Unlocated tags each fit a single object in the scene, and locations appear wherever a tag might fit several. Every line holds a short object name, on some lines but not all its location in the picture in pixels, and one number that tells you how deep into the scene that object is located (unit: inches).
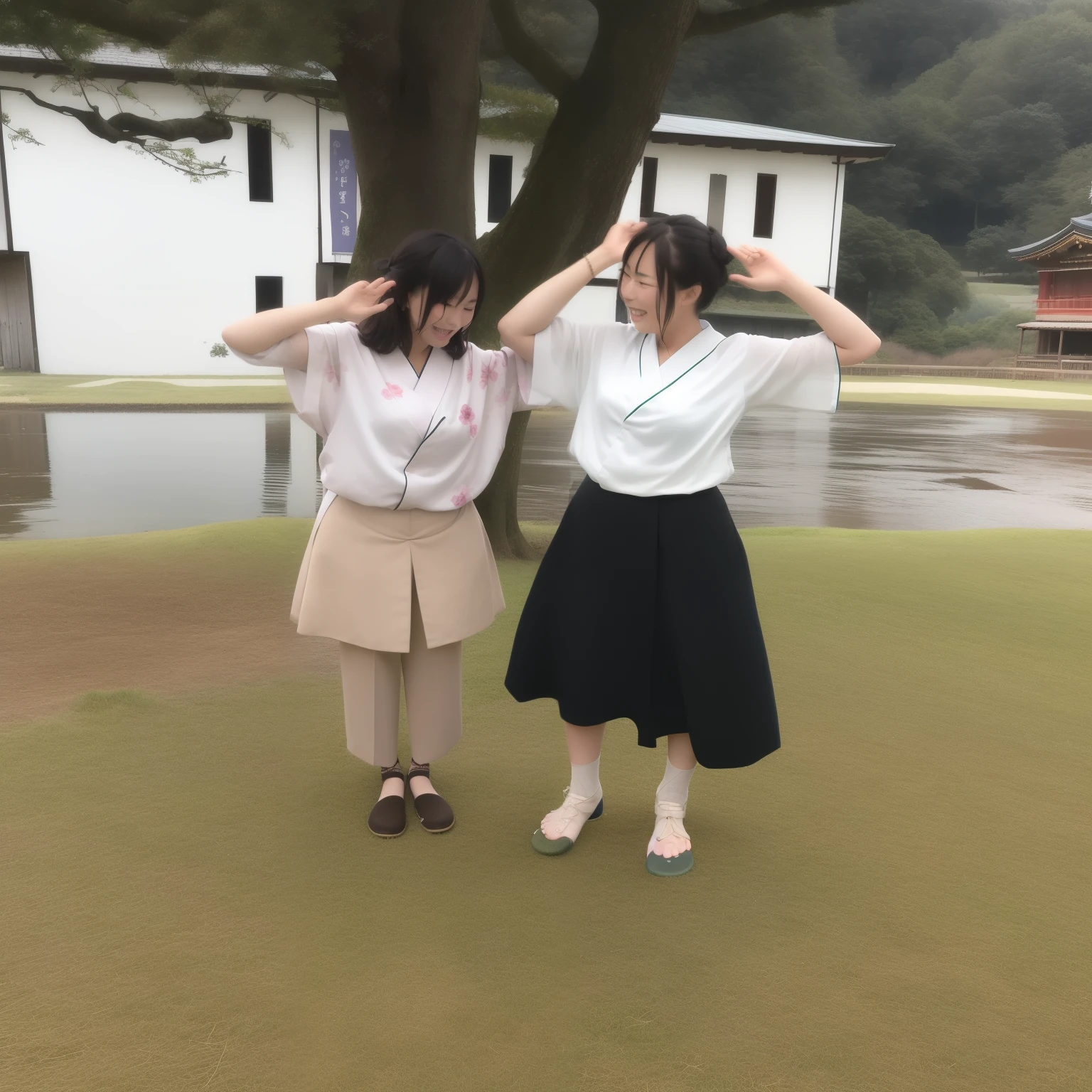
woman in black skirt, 92.5
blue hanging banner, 808.3
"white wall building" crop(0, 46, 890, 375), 780.6
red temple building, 1243.2
